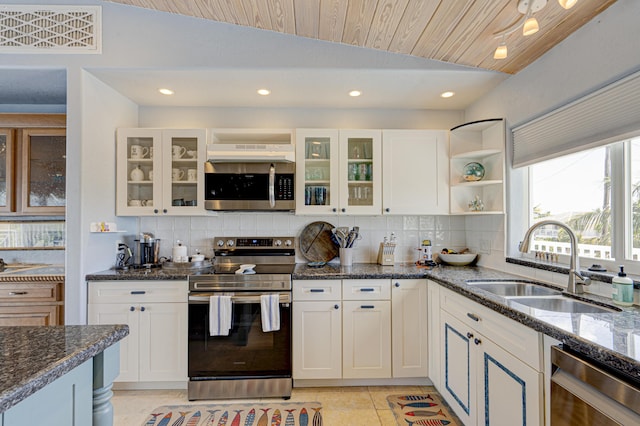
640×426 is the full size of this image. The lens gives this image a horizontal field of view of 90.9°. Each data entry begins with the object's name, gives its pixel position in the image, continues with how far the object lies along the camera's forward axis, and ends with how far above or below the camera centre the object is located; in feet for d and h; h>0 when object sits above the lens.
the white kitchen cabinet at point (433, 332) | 7.60 -2.89
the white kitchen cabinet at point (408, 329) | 8.10 -2.92
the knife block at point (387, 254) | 9.46 -1.15
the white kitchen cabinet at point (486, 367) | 4.33 -2.52
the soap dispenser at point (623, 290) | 4.79 -1.14
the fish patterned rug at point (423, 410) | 6.85 -4.49
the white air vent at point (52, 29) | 7.57 +4.48
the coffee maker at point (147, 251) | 9.19 -1.05
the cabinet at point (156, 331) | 7.91 -2.91
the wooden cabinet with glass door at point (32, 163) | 8.95 +1.48
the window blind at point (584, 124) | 4.98 +1.73
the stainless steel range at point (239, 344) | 7.73 -3.19
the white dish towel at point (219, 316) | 7.59 -2.43
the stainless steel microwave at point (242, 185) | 9.11 +0.88
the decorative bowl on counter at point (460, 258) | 9.18 -1.24
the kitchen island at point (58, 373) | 2.27 -1.28
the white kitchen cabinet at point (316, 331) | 7.99 -2.94
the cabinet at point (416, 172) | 9.32 +1.30
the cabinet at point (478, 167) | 8.27 +1.38
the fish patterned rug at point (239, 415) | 6.85 -4.51
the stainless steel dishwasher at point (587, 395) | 3.00 -1.89
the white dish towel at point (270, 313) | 7.61 -2.35
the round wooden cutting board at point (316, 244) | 10.02 -0.91
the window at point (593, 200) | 5.48 +0.32
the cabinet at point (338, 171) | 9.26 +1.32
